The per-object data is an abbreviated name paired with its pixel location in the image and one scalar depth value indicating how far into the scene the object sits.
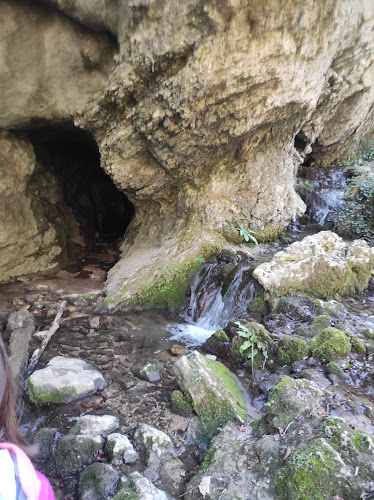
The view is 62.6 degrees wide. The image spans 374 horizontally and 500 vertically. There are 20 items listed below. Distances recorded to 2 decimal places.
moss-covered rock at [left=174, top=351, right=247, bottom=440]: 3.19
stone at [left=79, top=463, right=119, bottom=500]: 2.54
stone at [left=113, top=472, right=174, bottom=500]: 2.35
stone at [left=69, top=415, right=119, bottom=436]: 3.14
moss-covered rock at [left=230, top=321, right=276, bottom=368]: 4.20
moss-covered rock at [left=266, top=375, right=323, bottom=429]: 2.84
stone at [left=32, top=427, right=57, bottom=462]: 2.93
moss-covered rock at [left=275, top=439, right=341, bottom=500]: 2.13
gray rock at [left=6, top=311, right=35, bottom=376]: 4.12
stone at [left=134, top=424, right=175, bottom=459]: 2.95
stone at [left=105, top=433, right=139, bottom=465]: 2.80
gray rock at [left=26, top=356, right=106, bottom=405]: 3.64
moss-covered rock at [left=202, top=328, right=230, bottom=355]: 4.68
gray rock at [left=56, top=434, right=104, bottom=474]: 2.82
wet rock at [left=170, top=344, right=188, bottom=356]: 4.75
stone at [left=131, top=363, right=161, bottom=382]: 4.12
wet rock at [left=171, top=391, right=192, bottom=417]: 3.46
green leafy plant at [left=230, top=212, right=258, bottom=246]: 7.63
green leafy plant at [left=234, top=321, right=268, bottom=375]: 4.17
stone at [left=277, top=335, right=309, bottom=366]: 4.06
